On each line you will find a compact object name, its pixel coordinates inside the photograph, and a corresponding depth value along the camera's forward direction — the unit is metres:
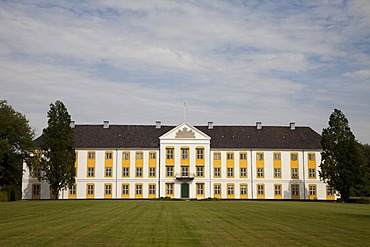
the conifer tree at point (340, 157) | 58.12
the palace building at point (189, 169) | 71.12
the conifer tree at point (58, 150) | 59.47
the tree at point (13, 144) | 58.56
